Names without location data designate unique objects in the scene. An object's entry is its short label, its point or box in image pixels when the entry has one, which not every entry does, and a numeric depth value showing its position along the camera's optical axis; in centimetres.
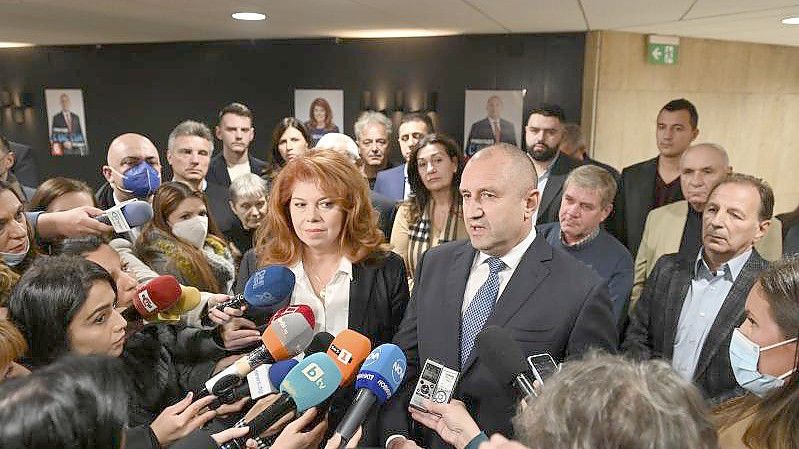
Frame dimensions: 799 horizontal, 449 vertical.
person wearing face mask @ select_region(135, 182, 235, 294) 259
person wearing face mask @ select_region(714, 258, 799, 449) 141
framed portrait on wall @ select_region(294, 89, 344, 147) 700
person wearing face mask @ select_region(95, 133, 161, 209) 307
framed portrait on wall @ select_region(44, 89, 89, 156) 812
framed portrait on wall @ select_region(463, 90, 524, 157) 615
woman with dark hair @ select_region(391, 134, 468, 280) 333
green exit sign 589
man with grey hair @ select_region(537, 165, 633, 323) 282
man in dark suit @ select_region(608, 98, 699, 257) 389
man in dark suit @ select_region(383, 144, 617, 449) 181
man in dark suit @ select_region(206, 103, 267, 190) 438
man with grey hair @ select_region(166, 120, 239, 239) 365
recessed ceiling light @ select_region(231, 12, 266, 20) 483
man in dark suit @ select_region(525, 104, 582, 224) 416
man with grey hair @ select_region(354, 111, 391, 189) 451
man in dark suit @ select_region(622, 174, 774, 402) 227
